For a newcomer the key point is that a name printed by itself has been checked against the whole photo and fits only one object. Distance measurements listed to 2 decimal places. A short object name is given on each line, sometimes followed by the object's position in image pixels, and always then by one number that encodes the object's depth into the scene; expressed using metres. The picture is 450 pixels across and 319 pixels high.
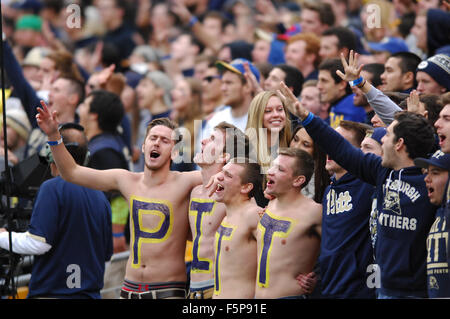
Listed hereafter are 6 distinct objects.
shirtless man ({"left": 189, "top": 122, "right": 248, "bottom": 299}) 12.10
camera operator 12.58
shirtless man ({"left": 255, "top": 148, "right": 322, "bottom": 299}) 11.27
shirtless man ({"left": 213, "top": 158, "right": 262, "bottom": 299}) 11.60
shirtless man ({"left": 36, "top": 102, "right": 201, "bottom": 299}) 12.39
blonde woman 13.74
